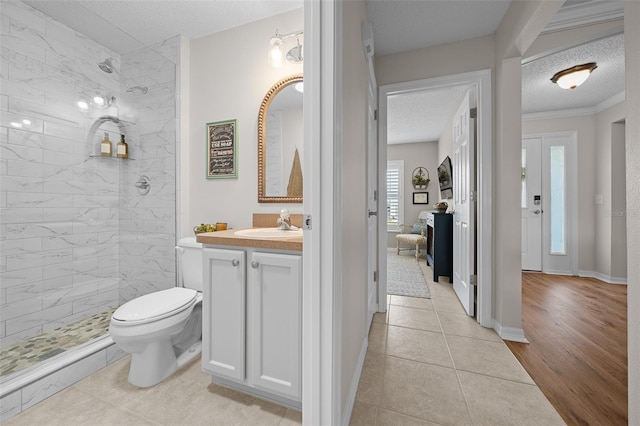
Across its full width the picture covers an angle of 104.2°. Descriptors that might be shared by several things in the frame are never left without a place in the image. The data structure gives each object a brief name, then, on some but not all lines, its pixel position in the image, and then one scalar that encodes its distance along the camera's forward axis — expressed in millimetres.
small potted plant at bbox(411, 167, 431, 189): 5375
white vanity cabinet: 1142
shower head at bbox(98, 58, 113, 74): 2273
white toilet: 1308
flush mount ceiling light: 2355
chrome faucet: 1641
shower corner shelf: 2255
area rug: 2877
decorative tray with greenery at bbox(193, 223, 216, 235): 1961
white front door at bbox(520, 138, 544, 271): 3730
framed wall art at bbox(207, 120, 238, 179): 2023
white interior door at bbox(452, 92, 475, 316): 2215
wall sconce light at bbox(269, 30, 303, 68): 1763
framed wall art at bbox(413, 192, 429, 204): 5410
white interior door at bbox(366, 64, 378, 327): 2068
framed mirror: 1843
